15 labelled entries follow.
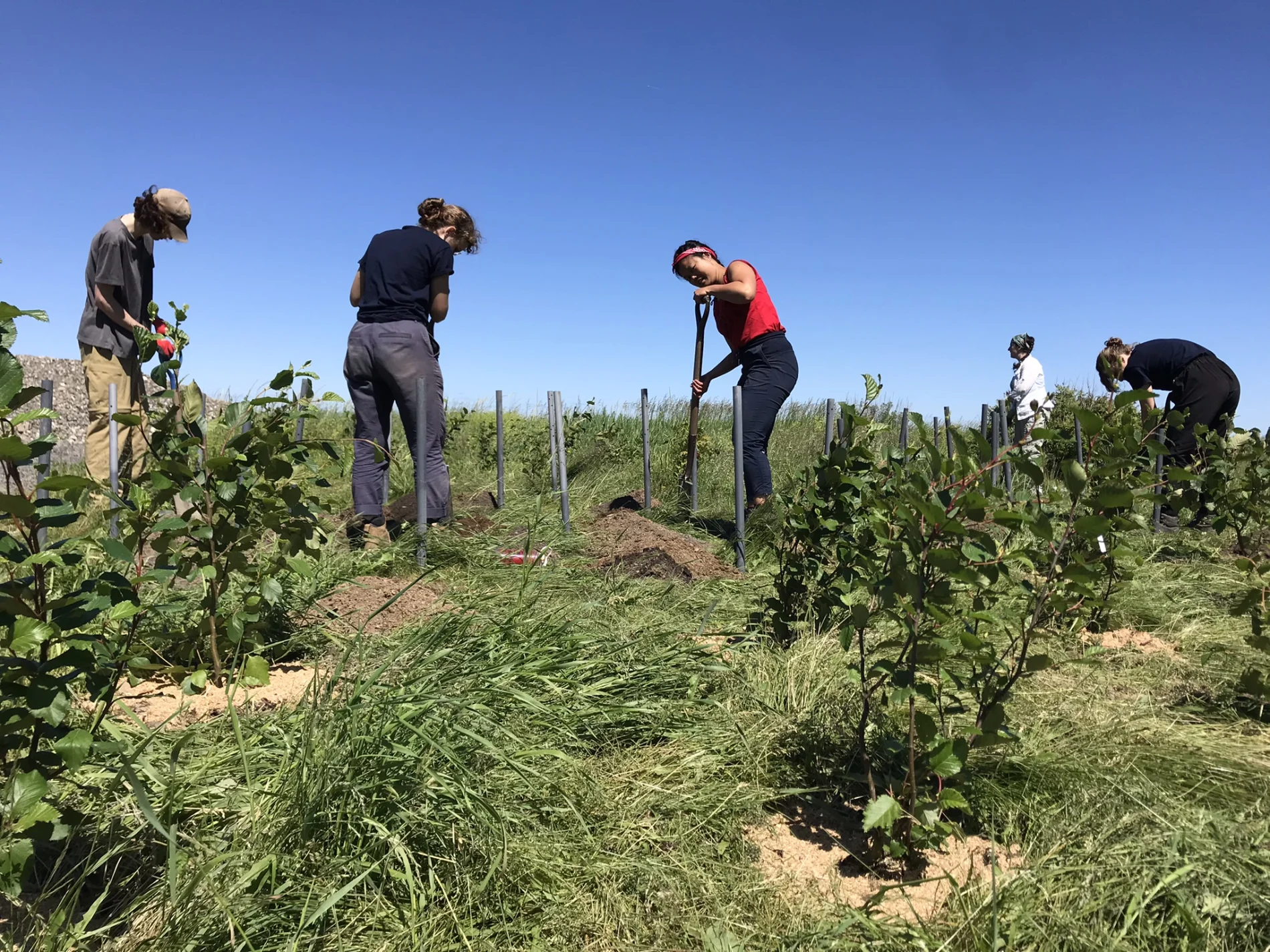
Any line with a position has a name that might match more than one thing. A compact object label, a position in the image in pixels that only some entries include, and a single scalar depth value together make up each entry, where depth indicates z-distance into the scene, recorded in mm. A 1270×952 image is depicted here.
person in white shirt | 7484
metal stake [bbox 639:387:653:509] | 6039
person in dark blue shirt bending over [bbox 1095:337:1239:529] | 5711
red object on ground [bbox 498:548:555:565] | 3867
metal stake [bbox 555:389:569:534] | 4887
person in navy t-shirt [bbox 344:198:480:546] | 3926
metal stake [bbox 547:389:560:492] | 5254
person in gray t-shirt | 4062
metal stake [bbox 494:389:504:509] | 6145
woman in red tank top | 4520
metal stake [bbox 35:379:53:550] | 4621
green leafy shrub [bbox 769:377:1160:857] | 1479
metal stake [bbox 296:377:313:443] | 6027
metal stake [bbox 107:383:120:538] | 4180
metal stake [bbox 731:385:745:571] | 4219
